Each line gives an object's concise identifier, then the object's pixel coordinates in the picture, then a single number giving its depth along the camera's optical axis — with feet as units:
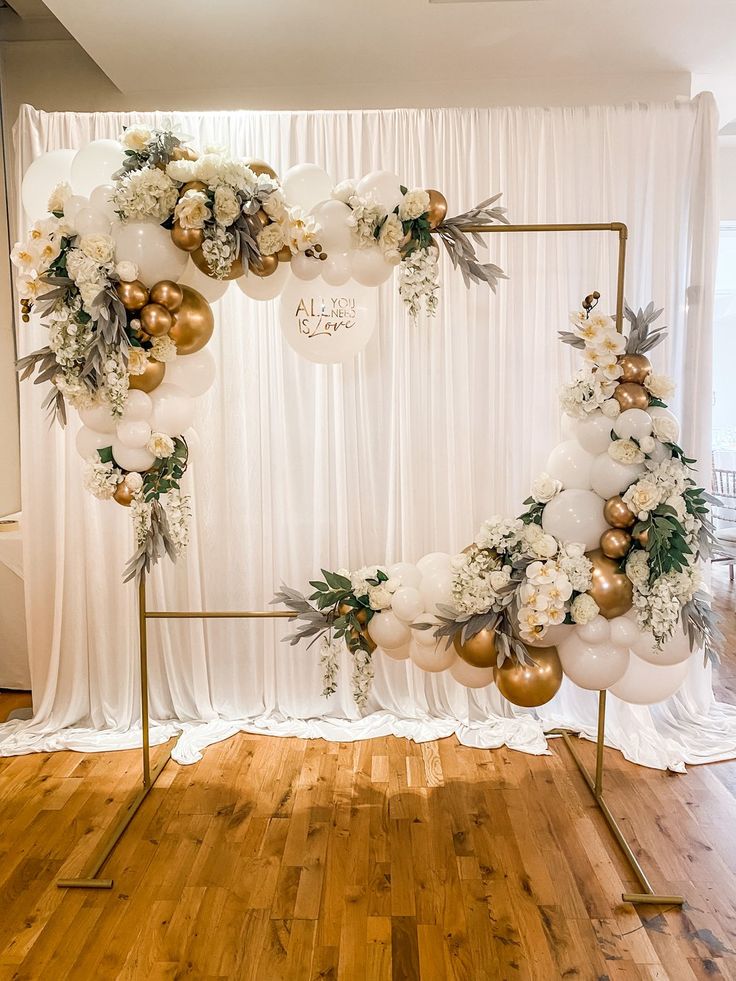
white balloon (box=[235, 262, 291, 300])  8.80
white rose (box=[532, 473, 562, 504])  8.09
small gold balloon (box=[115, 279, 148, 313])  7.93
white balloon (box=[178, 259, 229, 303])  8.79
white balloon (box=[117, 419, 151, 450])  8.21
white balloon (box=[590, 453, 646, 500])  7.77
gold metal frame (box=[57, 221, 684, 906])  7.82
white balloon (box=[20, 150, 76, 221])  8.74
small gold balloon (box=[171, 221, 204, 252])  7.88
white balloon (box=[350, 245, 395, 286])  8.29
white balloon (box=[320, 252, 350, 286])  8.37
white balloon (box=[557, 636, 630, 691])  7.82
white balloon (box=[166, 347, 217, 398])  8.78
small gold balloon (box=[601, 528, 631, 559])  7.78
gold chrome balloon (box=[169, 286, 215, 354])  8.32
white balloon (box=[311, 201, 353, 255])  8.17
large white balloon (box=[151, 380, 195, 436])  8.44
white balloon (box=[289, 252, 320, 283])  8.39
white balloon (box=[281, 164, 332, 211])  8.47
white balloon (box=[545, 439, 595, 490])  8.15
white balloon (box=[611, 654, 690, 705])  8.04
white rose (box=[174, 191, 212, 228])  7.64
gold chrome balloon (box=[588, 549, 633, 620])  7.68
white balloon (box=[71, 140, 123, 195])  8.25
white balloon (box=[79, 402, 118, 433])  8.23
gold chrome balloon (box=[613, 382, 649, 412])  7.97
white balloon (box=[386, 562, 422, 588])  8.73
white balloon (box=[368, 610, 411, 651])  8.63
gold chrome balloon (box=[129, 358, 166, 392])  8.17
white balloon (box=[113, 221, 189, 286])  7.95
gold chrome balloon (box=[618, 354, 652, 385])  8.08
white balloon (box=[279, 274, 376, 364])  8.84
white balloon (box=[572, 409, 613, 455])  7.96
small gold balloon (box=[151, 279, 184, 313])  8.06
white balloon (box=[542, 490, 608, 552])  7.88
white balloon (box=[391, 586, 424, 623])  8.51
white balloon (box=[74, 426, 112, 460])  8.57
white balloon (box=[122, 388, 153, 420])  8.15
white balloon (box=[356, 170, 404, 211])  8.14
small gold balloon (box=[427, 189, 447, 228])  8.13
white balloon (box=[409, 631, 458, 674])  8.54
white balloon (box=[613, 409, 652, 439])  7.77
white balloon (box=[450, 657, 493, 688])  8.54
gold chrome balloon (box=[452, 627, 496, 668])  7.97
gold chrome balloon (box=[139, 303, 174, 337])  8.01
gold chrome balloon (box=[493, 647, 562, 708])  7.85
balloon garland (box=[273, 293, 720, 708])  7.57
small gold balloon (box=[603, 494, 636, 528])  7.72
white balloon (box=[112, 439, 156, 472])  8.33
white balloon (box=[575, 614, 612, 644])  7.73
